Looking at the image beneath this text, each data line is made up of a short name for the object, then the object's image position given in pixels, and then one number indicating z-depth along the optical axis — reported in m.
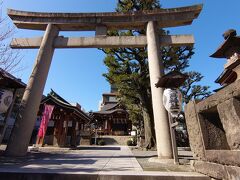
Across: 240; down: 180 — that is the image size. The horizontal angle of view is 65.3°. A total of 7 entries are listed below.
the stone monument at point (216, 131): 3.17
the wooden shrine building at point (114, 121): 36.78
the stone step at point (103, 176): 4.08
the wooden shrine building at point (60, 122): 16.03
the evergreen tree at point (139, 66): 14.21
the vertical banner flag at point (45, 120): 14.48
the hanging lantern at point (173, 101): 6.10
